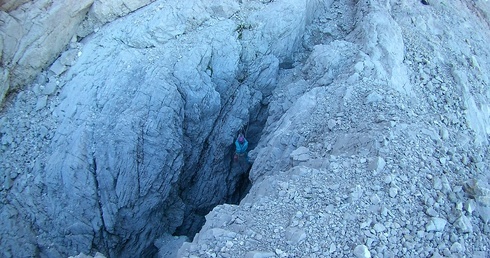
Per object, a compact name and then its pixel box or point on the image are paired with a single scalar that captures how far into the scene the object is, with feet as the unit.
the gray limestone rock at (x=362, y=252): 17.33
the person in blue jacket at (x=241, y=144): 32.99
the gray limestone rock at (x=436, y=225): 18.44
